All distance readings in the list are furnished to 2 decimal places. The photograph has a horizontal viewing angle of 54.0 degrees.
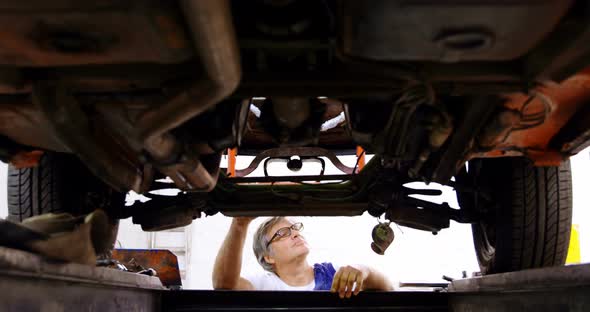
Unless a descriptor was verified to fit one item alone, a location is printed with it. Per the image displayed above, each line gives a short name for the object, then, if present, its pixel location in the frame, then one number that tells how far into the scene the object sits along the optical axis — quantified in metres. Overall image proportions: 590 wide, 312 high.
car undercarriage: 0.98
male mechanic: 2.83
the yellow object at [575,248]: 5.29
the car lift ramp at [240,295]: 1.22
